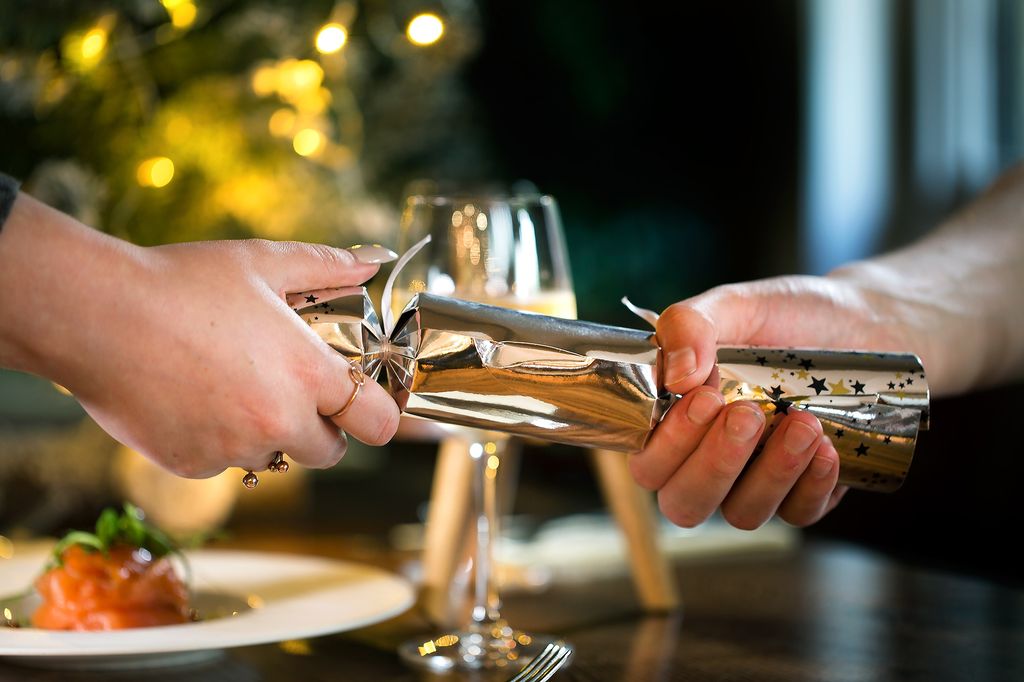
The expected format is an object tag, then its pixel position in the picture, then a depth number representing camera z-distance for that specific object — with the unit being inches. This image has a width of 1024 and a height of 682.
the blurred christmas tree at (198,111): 52.4
